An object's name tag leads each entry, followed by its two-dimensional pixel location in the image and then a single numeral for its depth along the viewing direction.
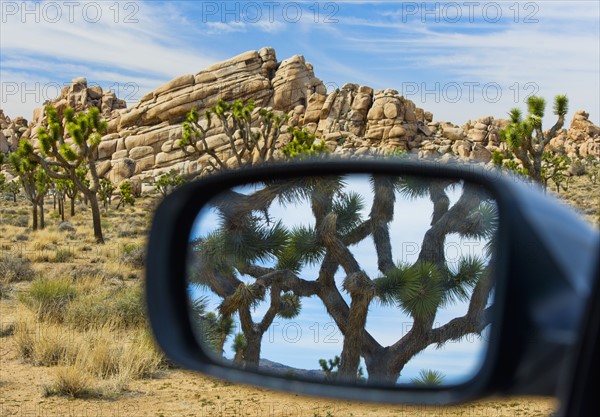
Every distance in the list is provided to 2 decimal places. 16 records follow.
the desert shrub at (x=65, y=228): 36.38
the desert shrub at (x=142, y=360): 9.37
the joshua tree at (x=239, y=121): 36.53
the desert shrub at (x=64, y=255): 23.26
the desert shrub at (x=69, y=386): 8.57
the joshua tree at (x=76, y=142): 29.88
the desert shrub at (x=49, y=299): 12.41
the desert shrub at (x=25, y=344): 10.41
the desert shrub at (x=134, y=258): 20.45
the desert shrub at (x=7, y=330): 11.84
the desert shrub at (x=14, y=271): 17.43
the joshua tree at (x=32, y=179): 41.20
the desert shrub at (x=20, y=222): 42.62
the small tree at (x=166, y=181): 63.33
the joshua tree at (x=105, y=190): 62.16
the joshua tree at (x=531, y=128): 23.84
